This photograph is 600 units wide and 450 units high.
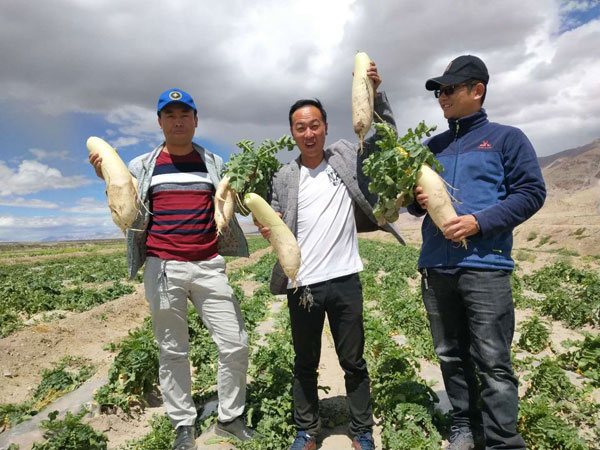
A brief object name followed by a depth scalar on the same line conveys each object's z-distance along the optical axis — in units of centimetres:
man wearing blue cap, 320
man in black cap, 240
